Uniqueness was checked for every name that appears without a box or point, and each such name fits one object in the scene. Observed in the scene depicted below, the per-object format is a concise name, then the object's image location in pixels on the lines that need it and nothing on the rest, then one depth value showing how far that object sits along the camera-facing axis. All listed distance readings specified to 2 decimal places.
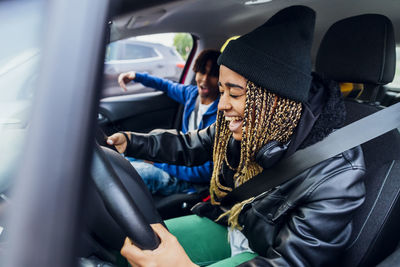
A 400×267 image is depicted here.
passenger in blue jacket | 2.05
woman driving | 1.02
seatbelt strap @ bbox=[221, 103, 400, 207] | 1.14
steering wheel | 0.72
